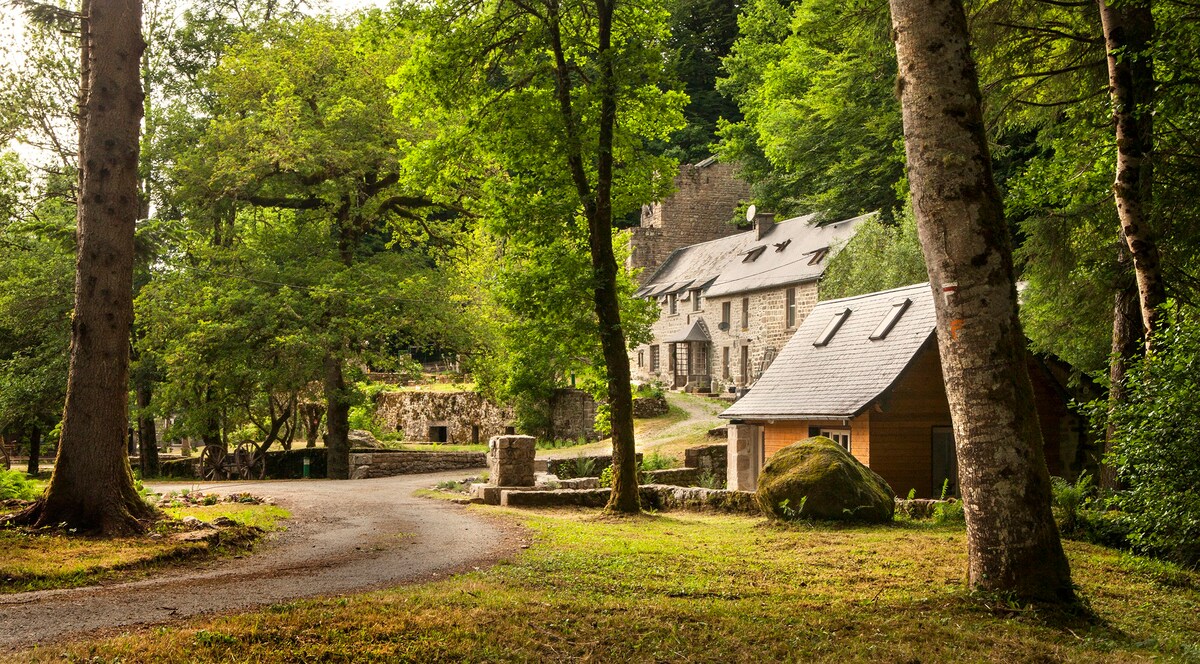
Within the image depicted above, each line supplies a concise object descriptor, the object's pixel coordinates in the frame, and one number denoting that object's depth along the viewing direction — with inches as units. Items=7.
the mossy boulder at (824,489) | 557.0
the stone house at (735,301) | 1622.8
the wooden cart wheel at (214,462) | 1184.8
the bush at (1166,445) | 351.3
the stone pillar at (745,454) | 984.3
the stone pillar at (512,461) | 805.9
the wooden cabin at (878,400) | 824.9
